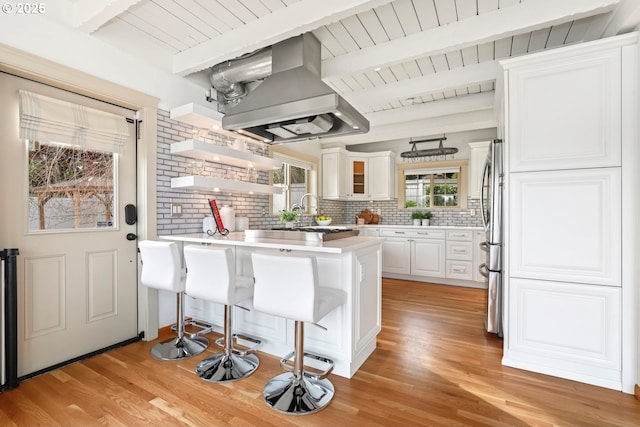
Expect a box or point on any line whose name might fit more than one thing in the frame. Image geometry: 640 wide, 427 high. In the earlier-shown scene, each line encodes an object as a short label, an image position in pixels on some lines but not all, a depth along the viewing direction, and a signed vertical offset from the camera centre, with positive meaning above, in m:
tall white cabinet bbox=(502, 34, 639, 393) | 1.97 -0.01
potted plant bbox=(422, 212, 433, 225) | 5.54 -0.11
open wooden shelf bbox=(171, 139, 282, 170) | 2.81 +0.59
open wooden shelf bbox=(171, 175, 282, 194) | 2.80 +0.28
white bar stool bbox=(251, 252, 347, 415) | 1.72 -0.57
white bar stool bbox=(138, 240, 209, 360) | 2.30 -0.53
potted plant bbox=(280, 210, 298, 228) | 3.68 -0.07
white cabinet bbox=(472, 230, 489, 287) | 4.59 -0.66
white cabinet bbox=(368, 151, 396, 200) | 5.75 +0.69
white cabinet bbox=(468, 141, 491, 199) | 4.92 +0.82
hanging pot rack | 5.26 +1.06
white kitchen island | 2.11 -0.73
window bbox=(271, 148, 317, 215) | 4.64 +0.54
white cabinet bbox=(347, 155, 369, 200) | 5.93 +0.71
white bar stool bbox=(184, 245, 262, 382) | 2.03 -0.56
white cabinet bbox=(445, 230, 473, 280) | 4.67 -0.69
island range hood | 2.28 +0.89
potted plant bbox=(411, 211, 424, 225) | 5.60 -0.11
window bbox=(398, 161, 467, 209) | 5.42 +0.50
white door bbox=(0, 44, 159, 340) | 2.52 +0.39
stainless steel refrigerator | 2.74 -0.26
